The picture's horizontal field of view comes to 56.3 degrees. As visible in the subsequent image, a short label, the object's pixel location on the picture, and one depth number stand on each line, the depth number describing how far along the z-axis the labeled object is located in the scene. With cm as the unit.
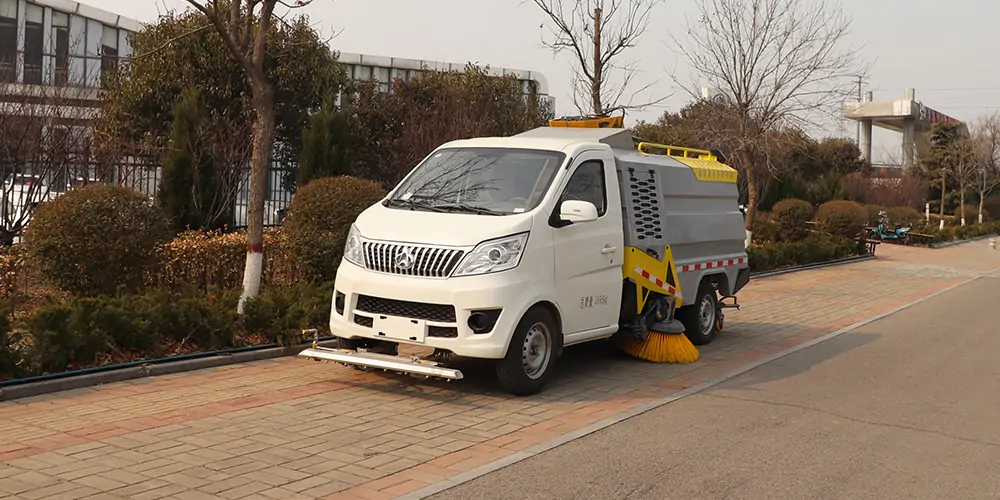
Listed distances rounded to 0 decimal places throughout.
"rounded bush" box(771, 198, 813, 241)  2942
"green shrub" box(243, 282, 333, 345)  987
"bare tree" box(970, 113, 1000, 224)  5383
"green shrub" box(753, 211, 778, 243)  2981
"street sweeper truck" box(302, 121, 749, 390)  783
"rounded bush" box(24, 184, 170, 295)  1050
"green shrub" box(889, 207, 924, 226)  4188
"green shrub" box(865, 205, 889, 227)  4028
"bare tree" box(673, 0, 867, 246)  2367
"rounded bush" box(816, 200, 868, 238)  3031
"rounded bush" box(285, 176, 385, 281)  1231
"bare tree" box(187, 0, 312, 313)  1067
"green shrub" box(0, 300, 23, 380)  746
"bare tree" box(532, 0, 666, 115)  1836
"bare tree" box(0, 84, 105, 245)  1492
